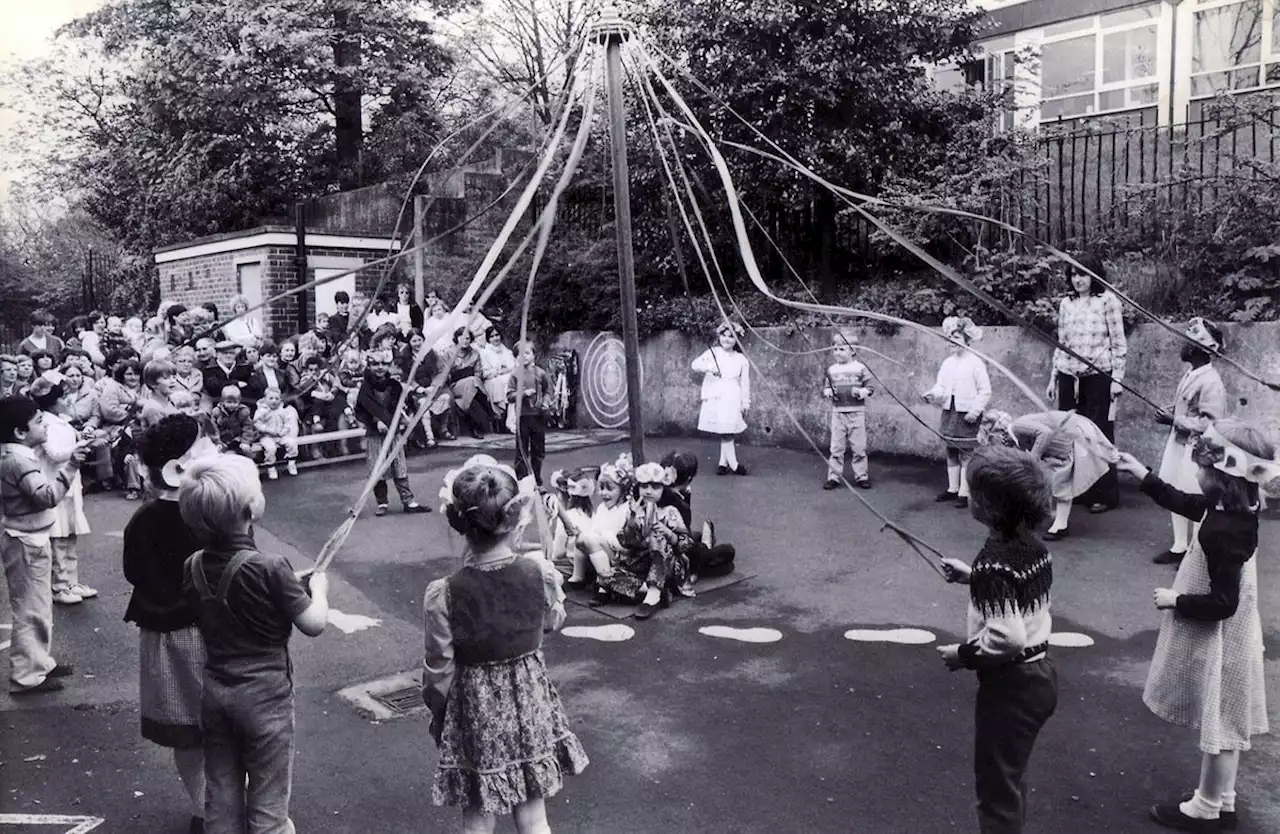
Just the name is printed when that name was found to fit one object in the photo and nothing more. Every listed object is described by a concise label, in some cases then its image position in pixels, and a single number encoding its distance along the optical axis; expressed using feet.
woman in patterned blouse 27.14
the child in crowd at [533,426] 31.71
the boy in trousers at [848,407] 30.60
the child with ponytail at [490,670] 9.75
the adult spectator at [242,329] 41.95
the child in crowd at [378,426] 29.50
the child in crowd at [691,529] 21.71
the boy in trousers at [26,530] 15.79
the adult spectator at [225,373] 35.32
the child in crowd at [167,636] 11.39
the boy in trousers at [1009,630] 9.61
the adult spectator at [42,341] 35.68
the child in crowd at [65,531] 19.47
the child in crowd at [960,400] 28.68
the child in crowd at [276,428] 35.35
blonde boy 9.84
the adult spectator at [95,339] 39.92
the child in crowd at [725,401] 34.24
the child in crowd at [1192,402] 22.21
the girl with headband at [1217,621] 11.09
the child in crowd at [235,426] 34.27
